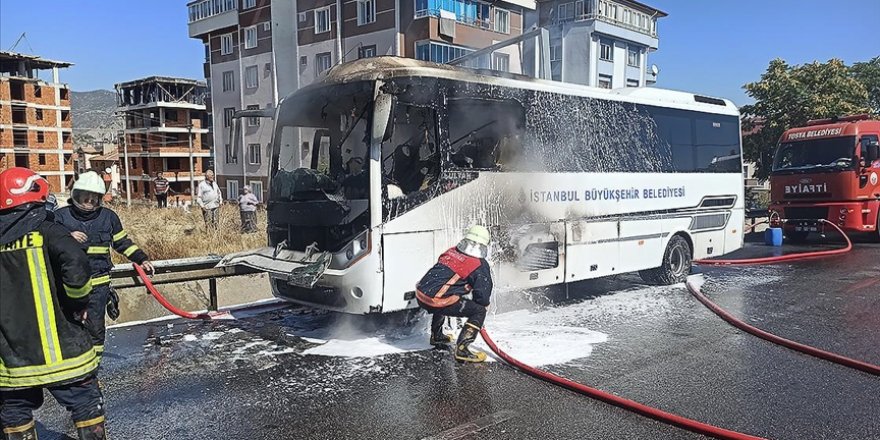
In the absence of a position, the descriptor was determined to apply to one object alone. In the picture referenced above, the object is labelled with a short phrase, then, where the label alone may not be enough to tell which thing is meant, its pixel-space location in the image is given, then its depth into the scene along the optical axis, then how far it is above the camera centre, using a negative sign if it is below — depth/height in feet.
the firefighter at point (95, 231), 17.46 -1.10
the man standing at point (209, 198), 44.91 -0.56
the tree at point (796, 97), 76.59 +10.25
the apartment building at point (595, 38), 131.34 +31.41
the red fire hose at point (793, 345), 18.25 -5.44
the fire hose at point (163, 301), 20.64 -3.92
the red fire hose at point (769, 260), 39.95 -5.18
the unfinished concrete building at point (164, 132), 243.19 +23.65
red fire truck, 47.24 +0.22
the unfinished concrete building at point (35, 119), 225.35 +27.97
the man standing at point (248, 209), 44.98 -1.42
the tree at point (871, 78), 103.04 +16.46
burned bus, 21.09 +0.22
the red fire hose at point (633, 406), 13.71 -5.46
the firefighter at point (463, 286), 19.22 -3.09
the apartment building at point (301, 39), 107.34 +28.57
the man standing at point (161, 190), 91.61 +0.21
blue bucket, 50.01 -4.59
